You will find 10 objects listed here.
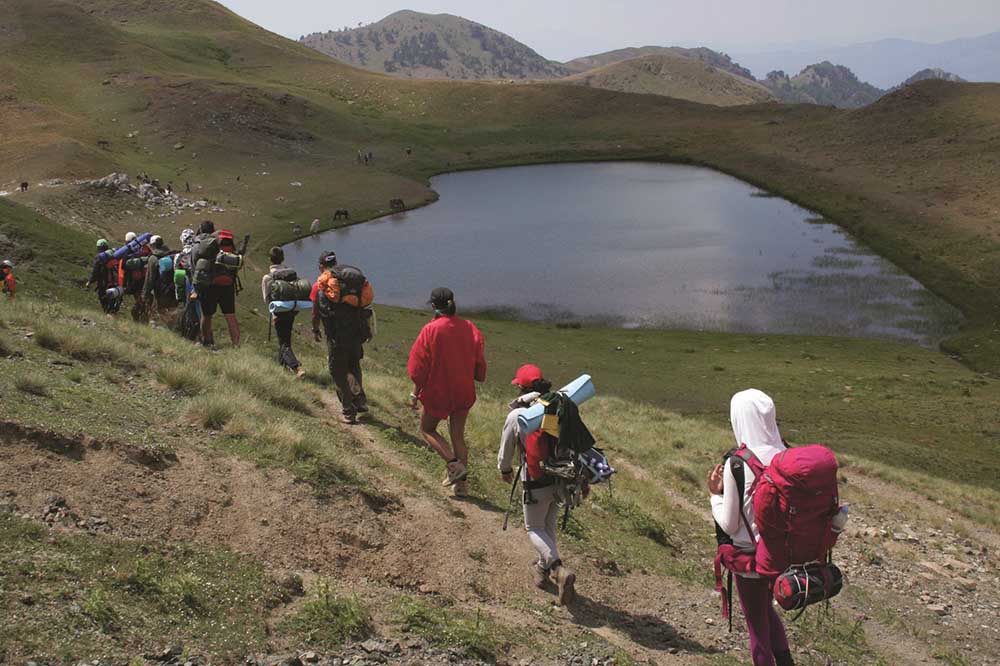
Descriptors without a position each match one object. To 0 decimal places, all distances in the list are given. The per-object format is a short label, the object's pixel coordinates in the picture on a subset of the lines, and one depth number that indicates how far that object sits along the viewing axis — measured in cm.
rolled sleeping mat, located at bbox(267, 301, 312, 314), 1568
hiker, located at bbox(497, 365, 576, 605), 872
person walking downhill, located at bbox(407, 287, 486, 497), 1063
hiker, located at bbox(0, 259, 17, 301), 1906
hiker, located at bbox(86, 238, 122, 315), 1800
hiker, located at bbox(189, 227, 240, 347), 1645
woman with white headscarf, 680
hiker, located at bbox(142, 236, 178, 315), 1723
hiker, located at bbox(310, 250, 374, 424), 1283
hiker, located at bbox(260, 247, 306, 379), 1570
